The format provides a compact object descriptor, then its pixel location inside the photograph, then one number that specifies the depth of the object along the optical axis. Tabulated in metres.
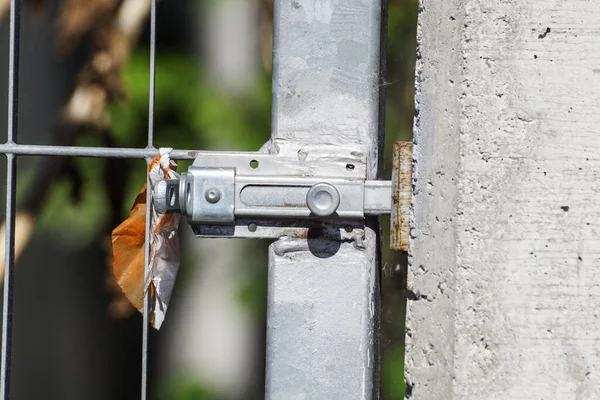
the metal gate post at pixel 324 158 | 2.47
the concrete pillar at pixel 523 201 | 2.45
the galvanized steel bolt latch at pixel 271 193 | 2.47
